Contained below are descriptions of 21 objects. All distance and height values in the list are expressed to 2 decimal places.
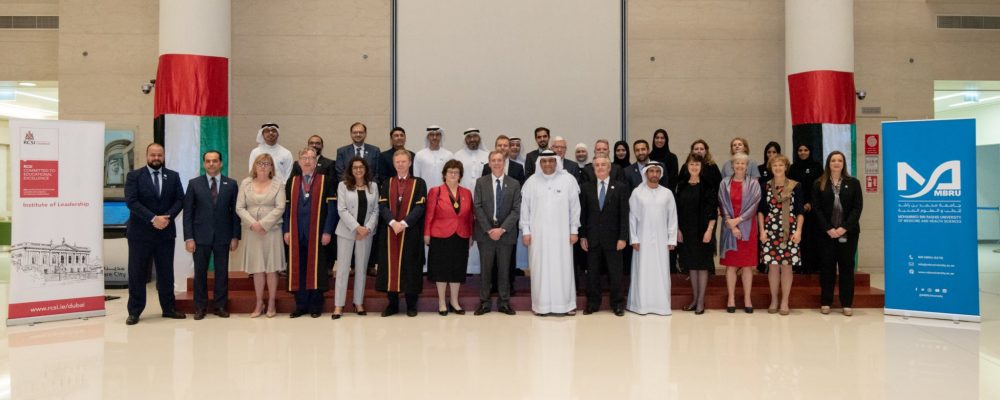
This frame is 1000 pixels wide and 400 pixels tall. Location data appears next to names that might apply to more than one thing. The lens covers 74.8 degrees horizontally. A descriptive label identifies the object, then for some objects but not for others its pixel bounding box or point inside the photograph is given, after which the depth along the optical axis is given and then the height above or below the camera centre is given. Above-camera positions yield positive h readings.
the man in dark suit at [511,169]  6.21 +0.33
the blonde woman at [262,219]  5.48 -0.13
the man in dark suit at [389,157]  6.41 +0.45
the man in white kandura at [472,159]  6.44 +0.44
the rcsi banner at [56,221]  5.38 -0.14
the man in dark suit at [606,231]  5.80 -0.25
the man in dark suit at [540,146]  6.34 +0.56
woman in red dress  5.75 -0.14
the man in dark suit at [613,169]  5.94 +0.31
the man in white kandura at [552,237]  5.68 -0.30
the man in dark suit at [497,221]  5.72 -0.16
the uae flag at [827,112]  7.85 +1.09
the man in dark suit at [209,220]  5.54 -0.14
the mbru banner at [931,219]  5.43 -0.14
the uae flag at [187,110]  7.22 +1.04
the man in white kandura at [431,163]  6.55 +0.40
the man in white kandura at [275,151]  6.17 +0.51
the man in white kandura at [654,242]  5.76 -0.35
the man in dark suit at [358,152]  6.30 +0.50
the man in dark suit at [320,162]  6.26 +0.40
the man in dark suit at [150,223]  5.41 -0.16
